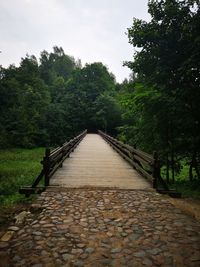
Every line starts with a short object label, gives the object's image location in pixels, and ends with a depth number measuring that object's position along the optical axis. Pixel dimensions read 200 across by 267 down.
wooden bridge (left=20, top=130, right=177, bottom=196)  7.32
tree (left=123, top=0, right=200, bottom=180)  8.33
